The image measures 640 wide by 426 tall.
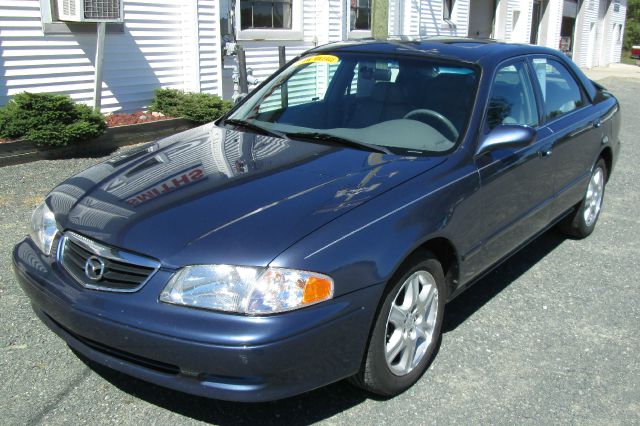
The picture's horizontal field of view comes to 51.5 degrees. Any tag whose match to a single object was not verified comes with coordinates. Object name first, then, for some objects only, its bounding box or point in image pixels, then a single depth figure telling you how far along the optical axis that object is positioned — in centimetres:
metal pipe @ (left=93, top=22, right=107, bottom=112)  806
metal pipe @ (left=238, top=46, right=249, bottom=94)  951
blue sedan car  254
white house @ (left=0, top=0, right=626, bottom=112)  798
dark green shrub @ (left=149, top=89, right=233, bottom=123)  895
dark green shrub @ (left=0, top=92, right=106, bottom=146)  697
